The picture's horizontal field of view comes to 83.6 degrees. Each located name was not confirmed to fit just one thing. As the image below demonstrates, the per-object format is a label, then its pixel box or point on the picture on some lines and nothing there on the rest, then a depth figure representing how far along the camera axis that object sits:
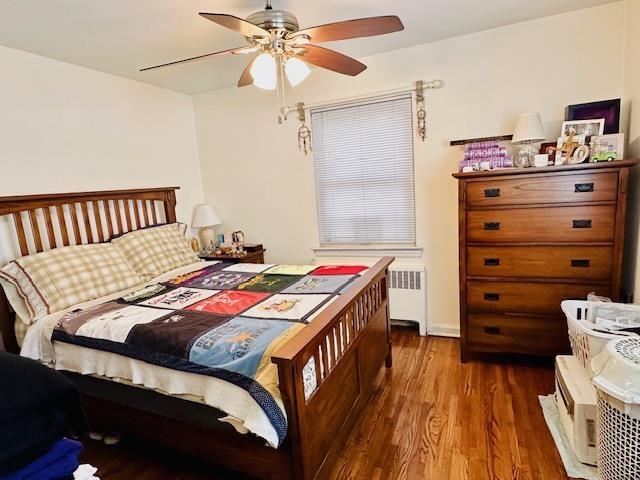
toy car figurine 2.09
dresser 2.13
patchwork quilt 1.42
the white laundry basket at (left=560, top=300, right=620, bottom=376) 1.68
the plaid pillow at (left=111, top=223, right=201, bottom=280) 2.71
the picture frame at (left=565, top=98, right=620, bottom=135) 2.24
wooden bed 1.38
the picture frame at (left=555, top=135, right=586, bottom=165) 2.18
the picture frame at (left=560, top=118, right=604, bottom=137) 2.23
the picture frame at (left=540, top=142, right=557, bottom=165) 2.34
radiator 3.06
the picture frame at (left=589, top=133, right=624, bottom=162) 2.10
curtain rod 2.81
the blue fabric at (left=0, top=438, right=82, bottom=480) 0.72
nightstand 3.28
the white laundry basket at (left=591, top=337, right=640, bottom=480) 1.30
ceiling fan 1.63
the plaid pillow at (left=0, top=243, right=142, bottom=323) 2.09
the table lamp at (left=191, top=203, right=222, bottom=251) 3.61
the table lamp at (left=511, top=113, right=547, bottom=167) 2.33
